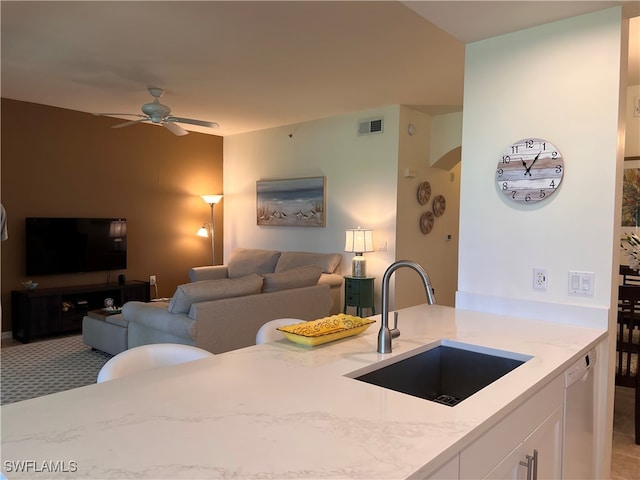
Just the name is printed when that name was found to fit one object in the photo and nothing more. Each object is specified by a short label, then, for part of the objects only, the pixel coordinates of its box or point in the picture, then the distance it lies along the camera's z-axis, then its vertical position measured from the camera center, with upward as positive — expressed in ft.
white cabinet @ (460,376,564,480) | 3.53 -1.96
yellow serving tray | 5.45 -1.36
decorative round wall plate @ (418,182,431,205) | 18.48 +1.27
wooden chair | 9.37 -2.45
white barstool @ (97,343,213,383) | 5.03 -1.61
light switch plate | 6.73 -0.87
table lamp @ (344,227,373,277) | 17.25 -0.88
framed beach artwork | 19.93 +0.88
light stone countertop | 2.84 -1.52
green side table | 17.12 -2.66
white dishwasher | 5.44 -2.55
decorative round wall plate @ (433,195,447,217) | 19.31 +0.79
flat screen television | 16.97 -1.07
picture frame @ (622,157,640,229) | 13.74 +0.97
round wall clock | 7.04 +0.88
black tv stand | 16.03 -3.35
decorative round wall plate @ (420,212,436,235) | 18.62 +0.05
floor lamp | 22.33 -0.42
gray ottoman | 13.39 -3.53
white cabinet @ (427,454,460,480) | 3.05 -1.71
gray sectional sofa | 11.34 -2.45
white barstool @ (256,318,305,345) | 6.56 -1.65
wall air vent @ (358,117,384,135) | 17.92 +3.87
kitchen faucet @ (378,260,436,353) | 5.12 -0.95
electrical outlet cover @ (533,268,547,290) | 7.17 -0.85
